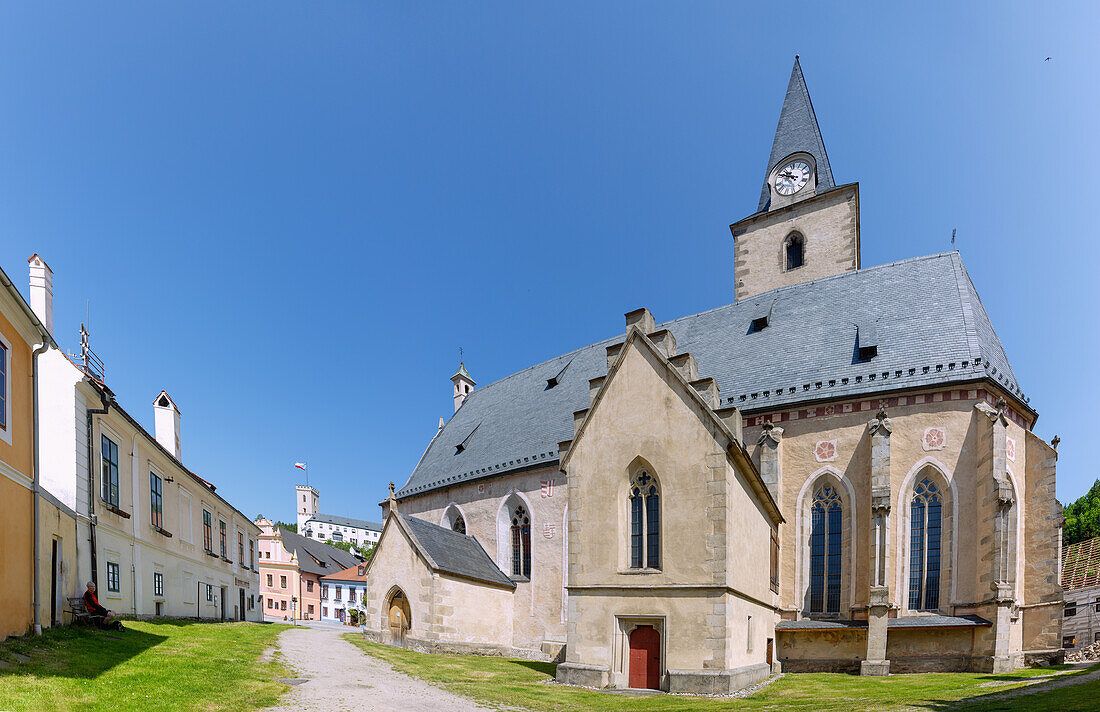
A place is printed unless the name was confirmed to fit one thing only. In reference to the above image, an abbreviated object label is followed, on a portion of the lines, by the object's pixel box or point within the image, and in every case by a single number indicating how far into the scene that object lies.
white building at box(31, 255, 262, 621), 16.92
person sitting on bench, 16.30
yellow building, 12.80
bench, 16.16
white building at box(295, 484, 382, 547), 156.38
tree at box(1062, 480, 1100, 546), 55.72
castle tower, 157.62
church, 17.38
